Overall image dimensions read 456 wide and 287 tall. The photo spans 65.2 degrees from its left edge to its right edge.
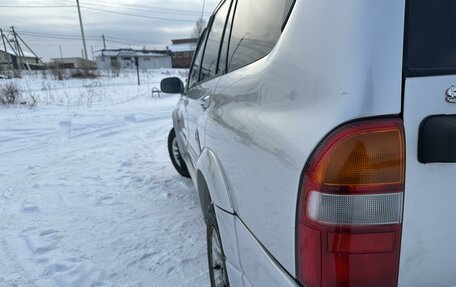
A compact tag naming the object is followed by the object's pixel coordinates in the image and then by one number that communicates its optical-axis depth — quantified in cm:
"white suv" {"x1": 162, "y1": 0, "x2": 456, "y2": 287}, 95
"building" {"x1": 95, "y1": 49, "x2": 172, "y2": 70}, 5922
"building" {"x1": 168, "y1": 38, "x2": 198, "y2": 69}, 6351
